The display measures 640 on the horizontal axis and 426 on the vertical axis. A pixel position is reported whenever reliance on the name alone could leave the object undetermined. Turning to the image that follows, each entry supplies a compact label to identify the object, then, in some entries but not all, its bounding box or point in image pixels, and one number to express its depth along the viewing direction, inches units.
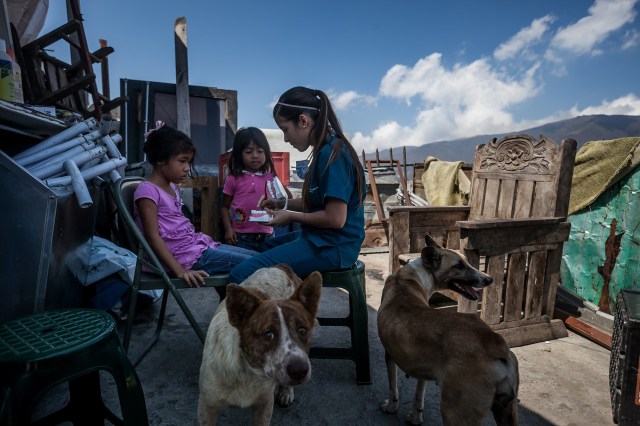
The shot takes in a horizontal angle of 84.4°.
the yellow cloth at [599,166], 154.5
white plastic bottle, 114.6
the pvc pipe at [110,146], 128.4
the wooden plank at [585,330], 132.6
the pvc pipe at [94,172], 91.7
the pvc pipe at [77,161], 98.2
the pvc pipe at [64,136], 108.0
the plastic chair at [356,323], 97.9
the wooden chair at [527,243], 125.0
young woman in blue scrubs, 91.6
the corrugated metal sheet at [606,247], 152.0
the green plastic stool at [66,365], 48.6
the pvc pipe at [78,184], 86.7
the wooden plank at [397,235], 162.4
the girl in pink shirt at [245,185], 151.7
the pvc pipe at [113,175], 113.8
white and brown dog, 57.7
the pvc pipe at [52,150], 102.3
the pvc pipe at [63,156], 101.7
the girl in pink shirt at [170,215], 95.0
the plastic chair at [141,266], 89.0
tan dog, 66.6
